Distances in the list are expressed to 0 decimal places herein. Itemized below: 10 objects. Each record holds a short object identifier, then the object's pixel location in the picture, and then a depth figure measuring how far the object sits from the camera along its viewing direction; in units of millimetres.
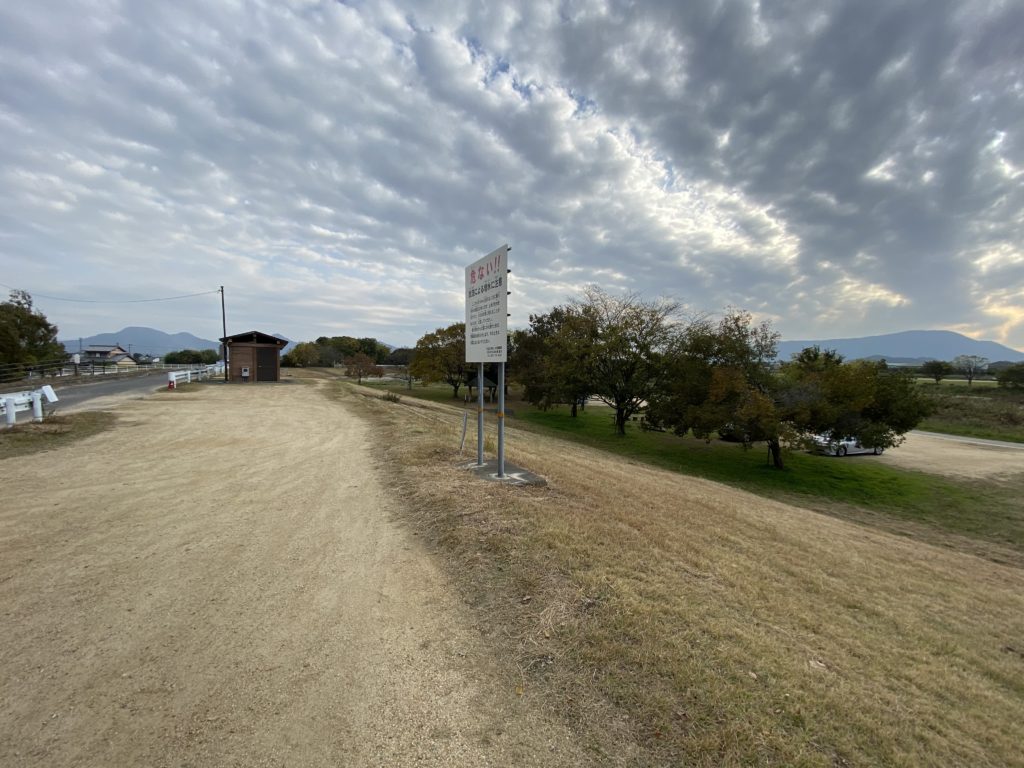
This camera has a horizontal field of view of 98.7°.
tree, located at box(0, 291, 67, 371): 30828
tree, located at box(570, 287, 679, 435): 26391
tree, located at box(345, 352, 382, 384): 58594
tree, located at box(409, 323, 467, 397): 40969
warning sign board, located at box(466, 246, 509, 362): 6766
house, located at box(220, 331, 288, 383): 32906
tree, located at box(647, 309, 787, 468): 18188
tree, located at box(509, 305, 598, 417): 27875
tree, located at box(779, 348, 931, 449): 17828
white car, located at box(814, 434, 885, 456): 20794
